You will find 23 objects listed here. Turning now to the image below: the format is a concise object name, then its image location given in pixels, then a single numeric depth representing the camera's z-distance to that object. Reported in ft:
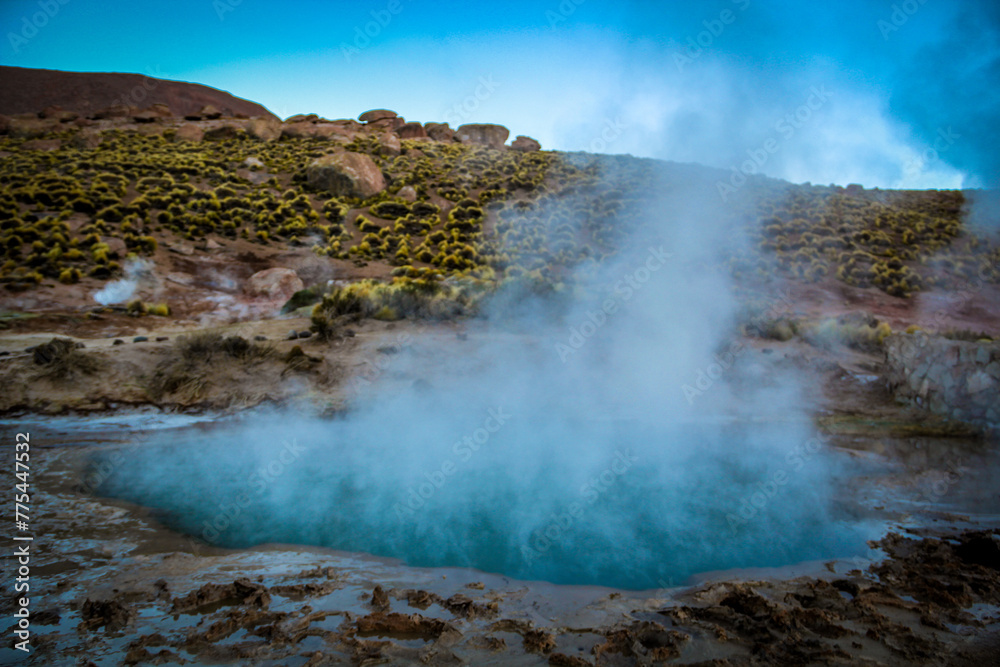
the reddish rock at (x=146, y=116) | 83.44
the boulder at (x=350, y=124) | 91.15
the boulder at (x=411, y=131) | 97.04
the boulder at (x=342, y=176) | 60.64
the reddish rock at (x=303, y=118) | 94.67
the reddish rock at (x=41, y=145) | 65.84
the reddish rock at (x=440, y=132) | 100.37
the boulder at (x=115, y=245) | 36.11
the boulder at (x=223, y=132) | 78.50
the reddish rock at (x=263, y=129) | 80.49
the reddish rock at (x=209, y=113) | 88.89
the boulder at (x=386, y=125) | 96.73
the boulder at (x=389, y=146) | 79.56
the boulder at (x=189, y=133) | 77.05
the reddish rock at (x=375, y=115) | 101.72
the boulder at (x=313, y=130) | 83.24
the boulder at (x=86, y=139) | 68.03
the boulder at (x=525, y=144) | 101.65
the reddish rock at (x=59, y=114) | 79.73
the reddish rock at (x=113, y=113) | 83.61
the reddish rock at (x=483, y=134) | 103.81
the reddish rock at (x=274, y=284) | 35.04
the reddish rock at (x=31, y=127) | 71.82
